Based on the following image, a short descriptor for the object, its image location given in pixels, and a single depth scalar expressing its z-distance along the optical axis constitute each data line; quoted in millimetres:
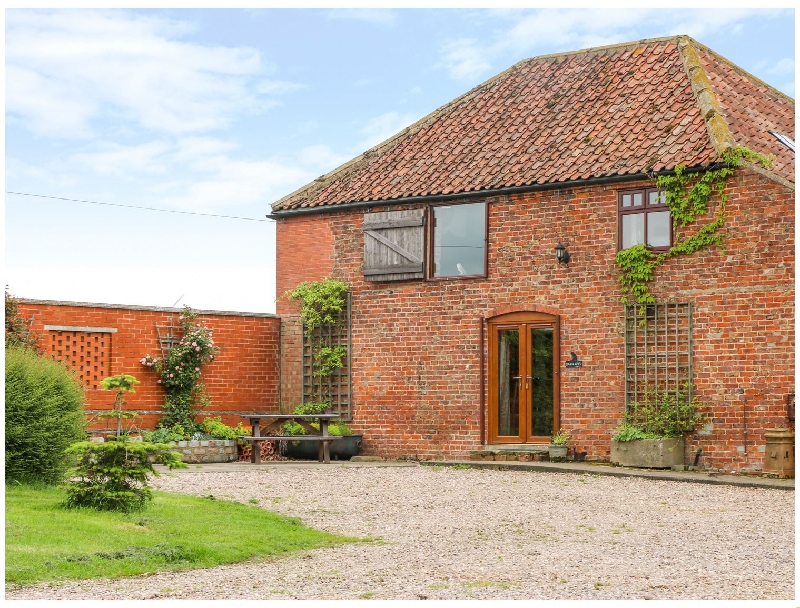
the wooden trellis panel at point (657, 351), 17344
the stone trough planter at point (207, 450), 18359
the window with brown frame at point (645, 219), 17641
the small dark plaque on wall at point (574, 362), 18219
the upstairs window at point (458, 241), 19359
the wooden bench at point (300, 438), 18297
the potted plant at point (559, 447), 17938
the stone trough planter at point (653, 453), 16906
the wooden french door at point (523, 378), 18609
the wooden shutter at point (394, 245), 19828
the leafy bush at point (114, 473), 10438
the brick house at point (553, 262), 16938
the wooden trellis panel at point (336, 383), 20438
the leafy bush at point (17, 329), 17781
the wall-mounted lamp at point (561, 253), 18266
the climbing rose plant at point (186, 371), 19672
